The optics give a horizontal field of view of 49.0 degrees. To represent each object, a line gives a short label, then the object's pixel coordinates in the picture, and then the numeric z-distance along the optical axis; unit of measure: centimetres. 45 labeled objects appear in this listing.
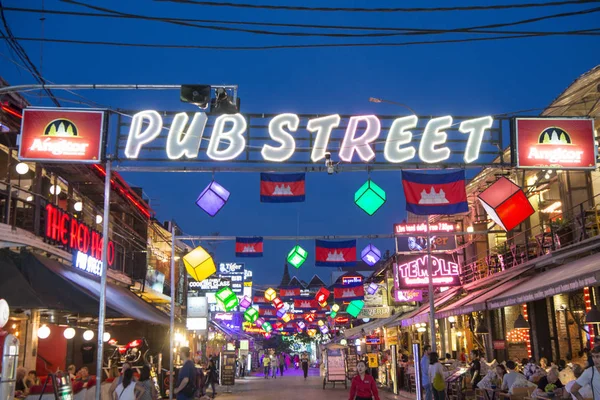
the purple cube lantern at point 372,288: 4962
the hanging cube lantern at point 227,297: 4104
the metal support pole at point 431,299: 2510
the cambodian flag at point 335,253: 2708
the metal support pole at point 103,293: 1523
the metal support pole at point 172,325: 2577
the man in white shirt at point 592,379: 1012
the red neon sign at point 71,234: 2017
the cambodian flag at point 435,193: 1808
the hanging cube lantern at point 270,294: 5084
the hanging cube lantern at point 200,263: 2531
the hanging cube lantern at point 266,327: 7932
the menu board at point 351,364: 4047
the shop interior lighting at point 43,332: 1928
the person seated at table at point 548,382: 1460
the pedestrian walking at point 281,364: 6200
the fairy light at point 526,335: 2608
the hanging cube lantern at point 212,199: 1906
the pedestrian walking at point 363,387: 1364
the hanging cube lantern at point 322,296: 4572
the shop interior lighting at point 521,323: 2325
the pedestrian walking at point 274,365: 5734
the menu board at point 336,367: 3812
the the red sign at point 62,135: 1612
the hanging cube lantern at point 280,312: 5741
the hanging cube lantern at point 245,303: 5159
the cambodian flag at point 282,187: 1872
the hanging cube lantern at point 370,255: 3050
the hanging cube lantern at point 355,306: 4438
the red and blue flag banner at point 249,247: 2717
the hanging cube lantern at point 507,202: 1816
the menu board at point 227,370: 3853
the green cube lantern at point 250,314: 5253
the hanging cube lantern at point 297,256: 2870
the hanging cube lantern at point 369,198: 1944
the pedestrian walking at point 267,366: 5878
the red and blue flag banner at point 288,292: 5134
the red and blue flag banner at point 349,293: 4466
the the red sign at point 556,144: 1758
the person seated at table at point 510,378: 1614
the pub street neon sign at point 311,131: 1747
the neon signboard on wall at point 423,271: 3225
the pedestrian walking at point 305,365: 5117
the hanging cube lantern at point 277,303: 5328
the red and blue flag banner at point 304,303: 6022
